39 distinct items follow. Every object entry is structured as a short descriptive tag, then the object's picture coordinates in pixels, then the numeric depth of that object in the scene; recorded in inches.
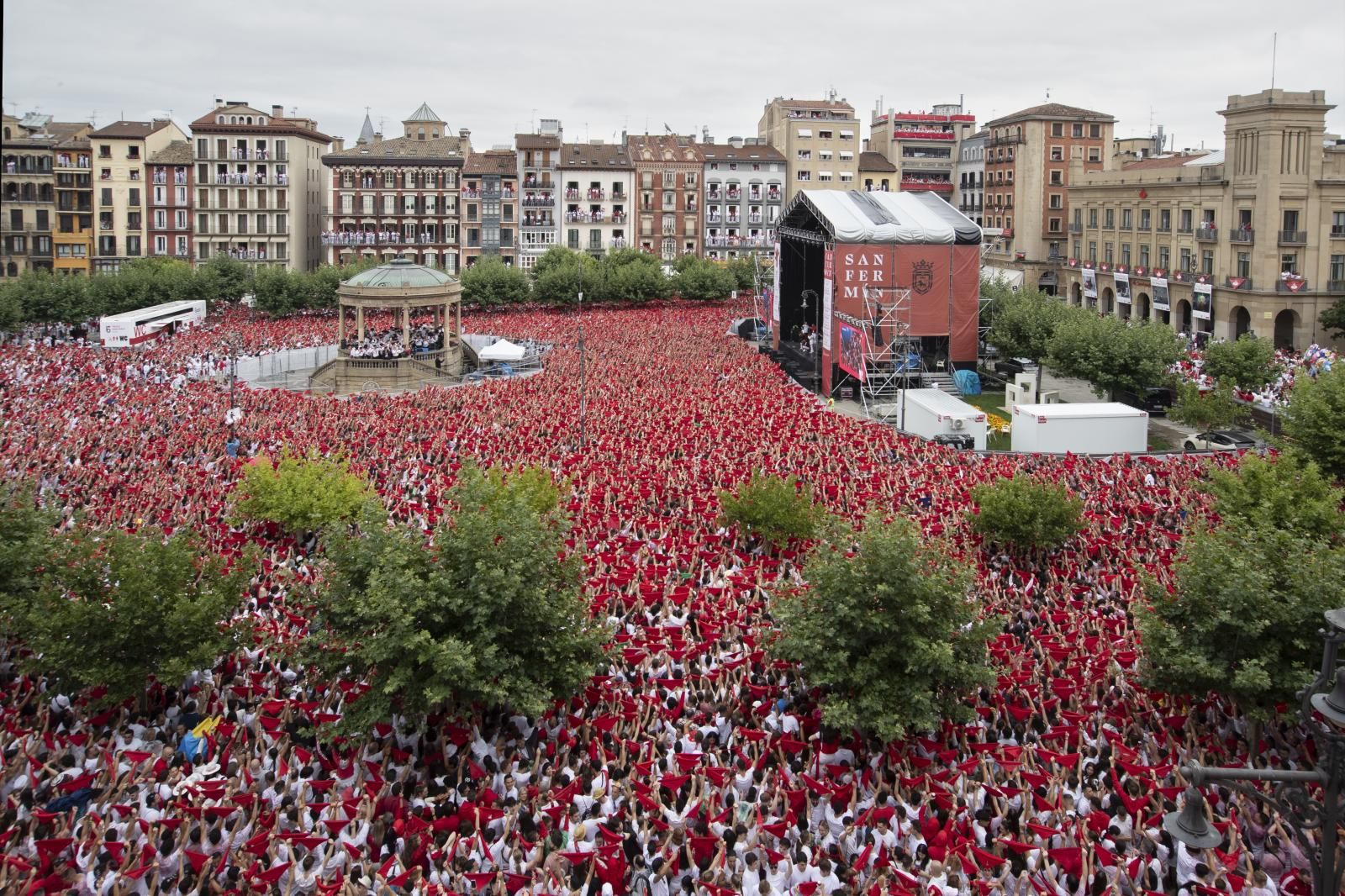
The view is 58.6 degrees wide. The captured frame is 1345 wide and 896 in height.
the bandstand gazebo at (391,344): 2022.6
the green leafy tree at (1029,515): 956.6
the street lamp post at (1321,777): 308.2
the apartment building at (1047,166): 3412.9
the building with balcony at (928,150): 4111.7
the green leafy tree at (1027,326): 2009.1
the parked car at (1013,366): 2127.2
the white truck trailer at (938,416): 1429.6
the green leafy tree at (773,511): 970.1
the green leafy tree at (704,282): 3132.4
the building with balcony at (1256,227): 2220.7
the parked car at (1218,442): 1432.1
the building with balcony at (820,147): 3794.3
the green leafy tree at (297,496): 995.3
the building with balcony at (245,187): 3408.0
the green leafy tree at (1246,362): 1711.4
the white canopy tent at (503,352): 2062.6
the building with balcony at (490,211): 3558.1
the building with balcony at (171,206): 3410.4
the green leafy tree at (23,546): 729.0
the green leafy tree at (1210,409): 1475.1
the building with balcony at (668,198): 3715.6
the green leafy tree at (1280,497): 863.7
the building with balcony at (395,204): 3422.7
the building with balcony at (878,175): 3946.9
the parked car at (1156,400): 1701.5
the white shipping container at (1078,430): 1392.7
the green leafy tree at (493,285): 2979.8
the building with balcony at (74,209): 3388.3
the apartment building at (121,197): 3380.9
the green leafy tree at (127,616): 642.8
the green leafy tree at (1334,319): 2172.7
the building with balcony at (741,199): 3769.7
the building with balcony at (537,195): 3607.3
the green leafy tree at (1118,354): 1670.8
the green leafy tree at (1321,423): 1189.1
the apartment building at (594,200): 3656.5
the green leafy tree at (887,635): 605.9
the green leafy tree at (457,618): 597.3
